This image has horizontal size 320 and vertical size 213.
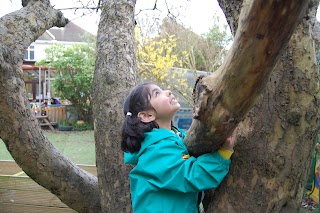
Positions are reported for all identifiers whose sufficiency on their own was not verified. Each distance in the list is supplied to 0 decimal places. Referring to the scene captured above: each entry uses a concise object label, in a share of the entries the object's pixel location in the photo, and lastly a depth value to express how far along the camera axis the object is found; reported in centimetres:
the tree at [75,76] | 1560
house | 1886
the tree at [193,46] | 1132
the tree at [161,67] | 1048
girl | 142
